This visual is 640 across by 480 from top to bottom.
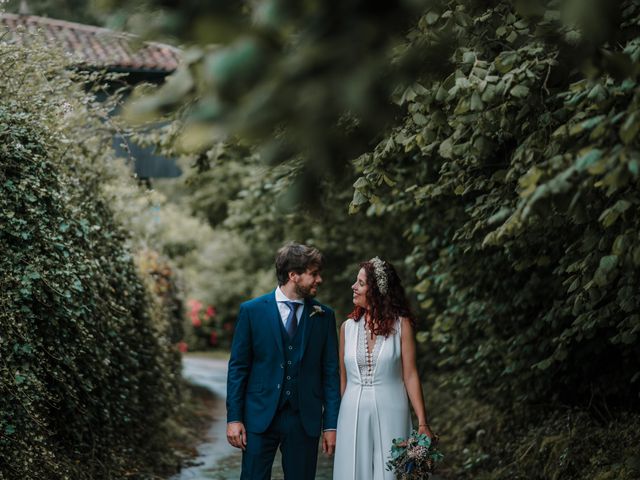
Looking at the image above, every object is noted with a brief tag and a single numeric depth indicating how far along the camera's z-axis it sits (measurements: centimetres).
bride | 616
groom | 601
